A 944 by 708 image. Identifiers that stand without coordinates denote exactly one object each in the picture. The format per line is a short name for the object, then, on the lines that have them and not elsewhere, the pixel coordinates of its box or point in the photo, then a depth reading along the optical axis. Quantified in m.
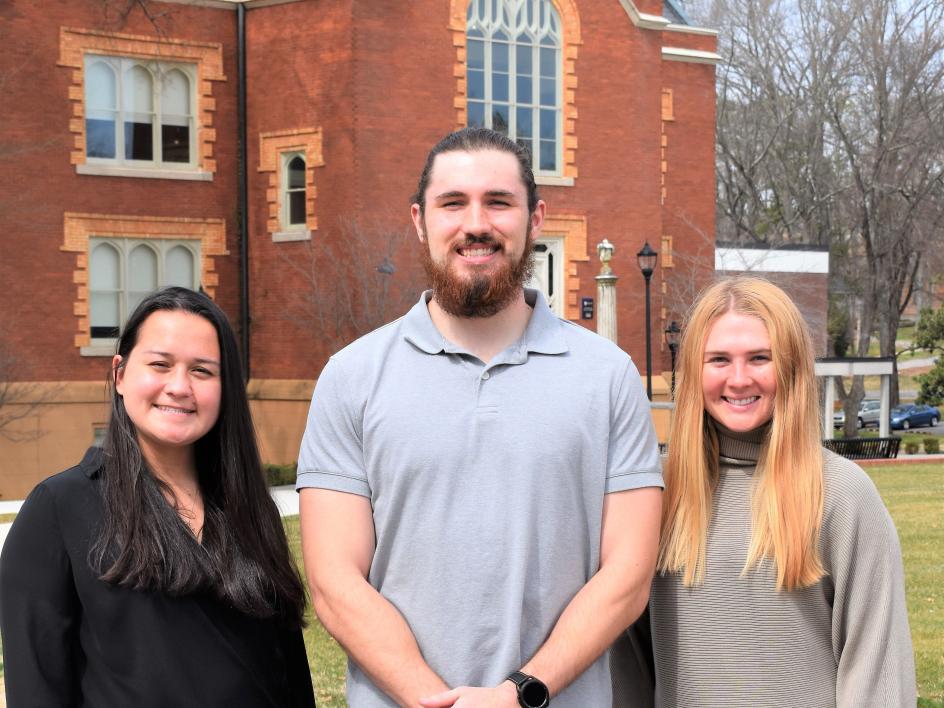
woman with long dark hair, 2.98
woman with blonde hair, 3.20
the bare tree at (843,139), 42.22
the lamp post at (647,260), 21.83
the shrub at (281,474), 20.98
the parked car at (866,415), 46.42
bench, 27.70
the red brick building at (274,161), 21.69
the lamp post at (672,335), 25.98
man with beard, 3.01
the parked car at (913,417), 46.09
